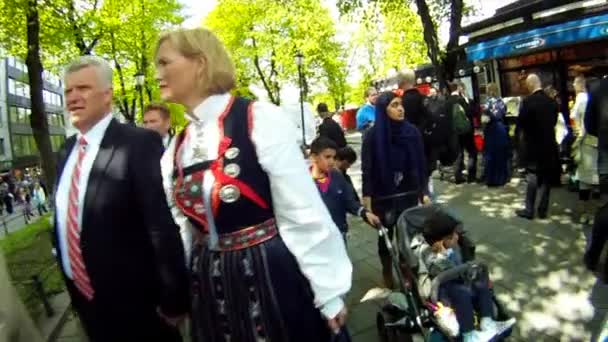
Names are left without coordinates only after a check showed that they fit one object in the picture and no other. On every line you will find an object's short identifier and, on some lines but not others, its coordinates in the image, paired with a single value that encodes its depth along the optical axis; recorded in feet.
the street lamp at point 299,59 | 67.26
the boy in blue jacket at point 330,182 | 13.21
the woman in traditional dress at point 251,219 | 5.87
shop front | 30.85
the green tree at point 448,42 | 38.63
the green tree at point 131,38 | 65.21
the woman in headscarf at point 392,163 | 13.88
